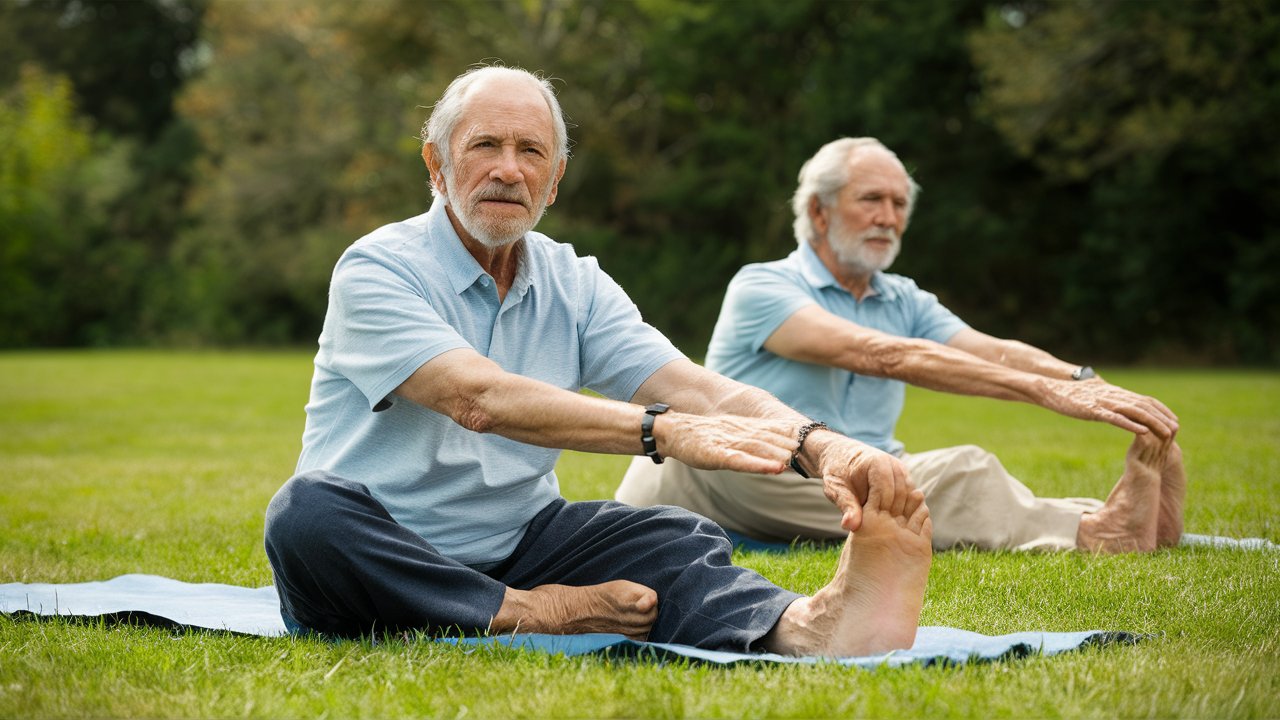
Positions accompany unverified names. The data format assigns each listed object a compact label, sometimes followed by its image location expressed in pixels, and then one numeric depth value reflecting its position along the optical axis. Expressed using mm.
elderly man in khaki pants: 4984
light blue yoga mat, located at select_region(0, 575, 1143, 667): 3197
